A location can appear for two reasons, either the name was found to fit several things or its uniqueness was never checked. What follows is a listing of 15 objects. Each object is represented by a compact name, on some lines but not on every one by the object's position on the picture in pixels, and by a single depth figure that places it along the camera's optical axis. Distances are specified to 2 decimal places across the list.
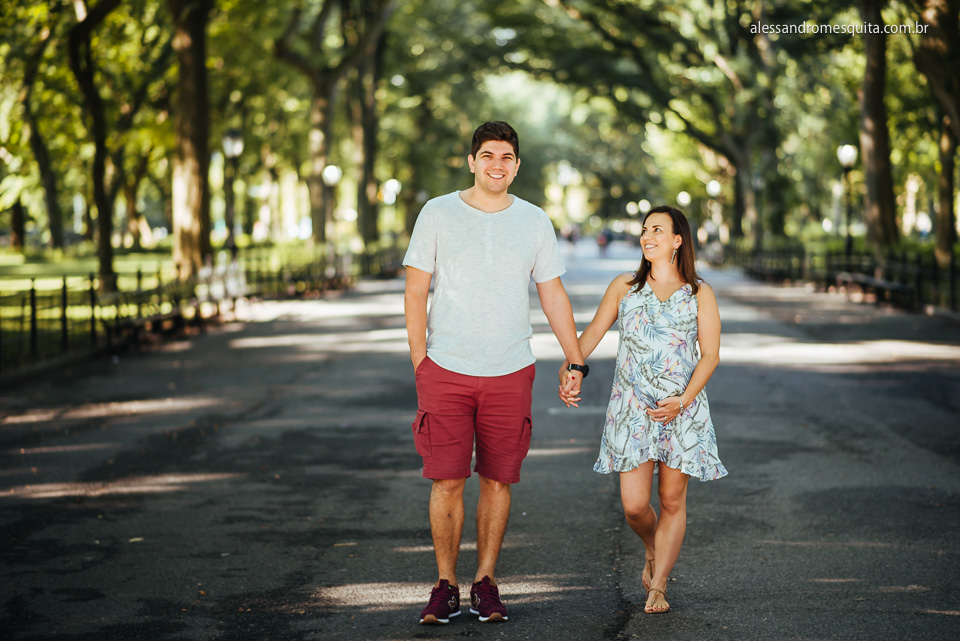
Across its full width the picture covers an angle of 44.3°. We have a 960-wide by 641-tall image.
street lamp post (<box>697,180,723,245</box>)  69.12
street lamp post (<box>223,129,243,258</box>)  26.74
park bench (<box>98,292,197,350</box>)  17.47
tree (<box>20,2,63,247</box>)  25.58
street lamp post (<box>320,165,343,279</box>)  34.34
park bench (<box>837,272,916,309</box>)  24.48
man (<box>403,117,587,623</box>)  5.01
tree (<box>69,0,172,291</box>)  23.31
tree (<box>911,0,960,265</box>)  21.80
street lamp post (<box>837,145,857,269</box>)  29.42
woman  5.10
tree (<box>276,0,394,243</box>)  33.28
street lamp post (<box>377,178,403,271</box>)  55.94
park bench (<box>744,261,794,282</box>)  36.62
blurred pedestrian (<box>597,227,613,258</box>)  61.75
